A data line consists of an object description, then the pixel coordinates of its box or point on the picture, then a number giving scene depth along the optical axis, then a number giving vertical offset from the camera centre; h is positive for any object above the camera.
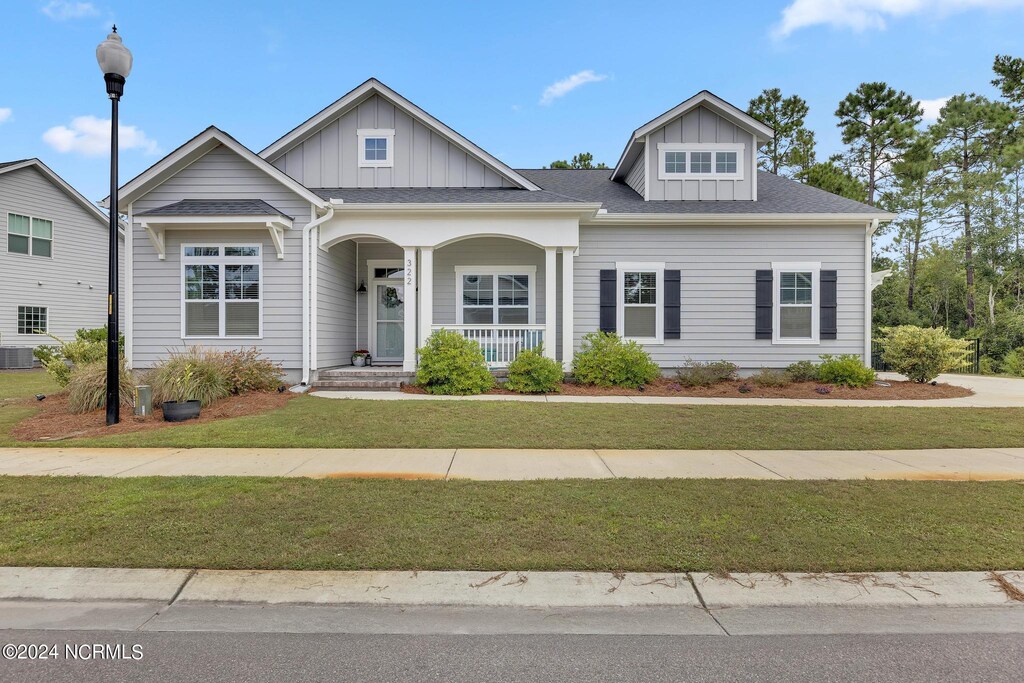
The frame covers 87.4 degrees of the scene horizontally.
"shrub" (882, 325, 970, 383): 12.52 -0.31
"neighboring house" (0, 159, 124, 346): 20.25 +3.24
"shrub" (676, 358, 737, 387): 12.03 -0.82
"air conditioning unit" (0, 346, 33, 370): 19.64 -0.84
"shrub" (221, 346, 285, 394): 10.50 -0.73
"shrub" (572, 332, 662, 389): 11.82 -0.62
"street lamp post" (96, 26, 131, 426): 7.79 +2.22
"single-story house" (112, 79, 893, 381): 11.89 +2.13
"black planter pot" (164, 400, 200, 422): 8.48 -1.19
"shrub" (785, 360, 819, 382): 12.62 -0.80
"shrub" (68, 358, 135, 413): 9.09 -0.95
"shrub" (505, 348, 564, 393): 11.27 -0.79
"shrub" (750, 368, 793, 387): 11.98 -0.93
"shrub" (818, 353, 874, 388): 12.05 -0.78
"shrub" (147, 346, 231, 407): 9.21 -0.75
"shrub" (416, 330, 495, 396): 11.05 -0.64
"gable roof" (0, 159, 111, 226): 19.59 +6.08
